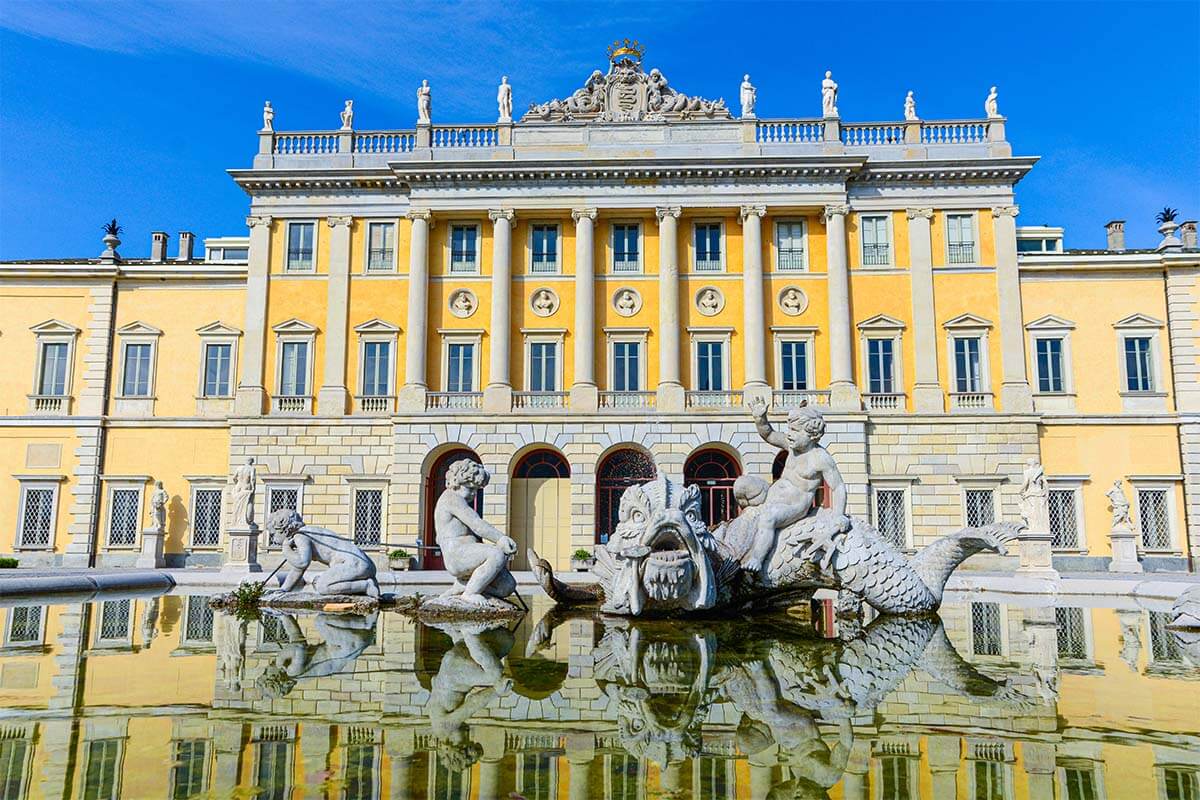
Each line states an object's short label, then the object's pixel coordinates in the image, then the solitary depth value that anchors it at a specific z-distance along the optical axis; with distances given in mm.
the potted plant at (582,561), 29078
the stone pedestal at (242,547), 23297
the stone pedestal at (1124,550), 28422
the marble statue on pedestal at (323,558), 10602
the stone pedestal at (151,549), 31392
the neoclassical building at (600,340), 31922
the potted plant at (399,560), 29625
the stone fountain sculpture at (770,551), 8352
